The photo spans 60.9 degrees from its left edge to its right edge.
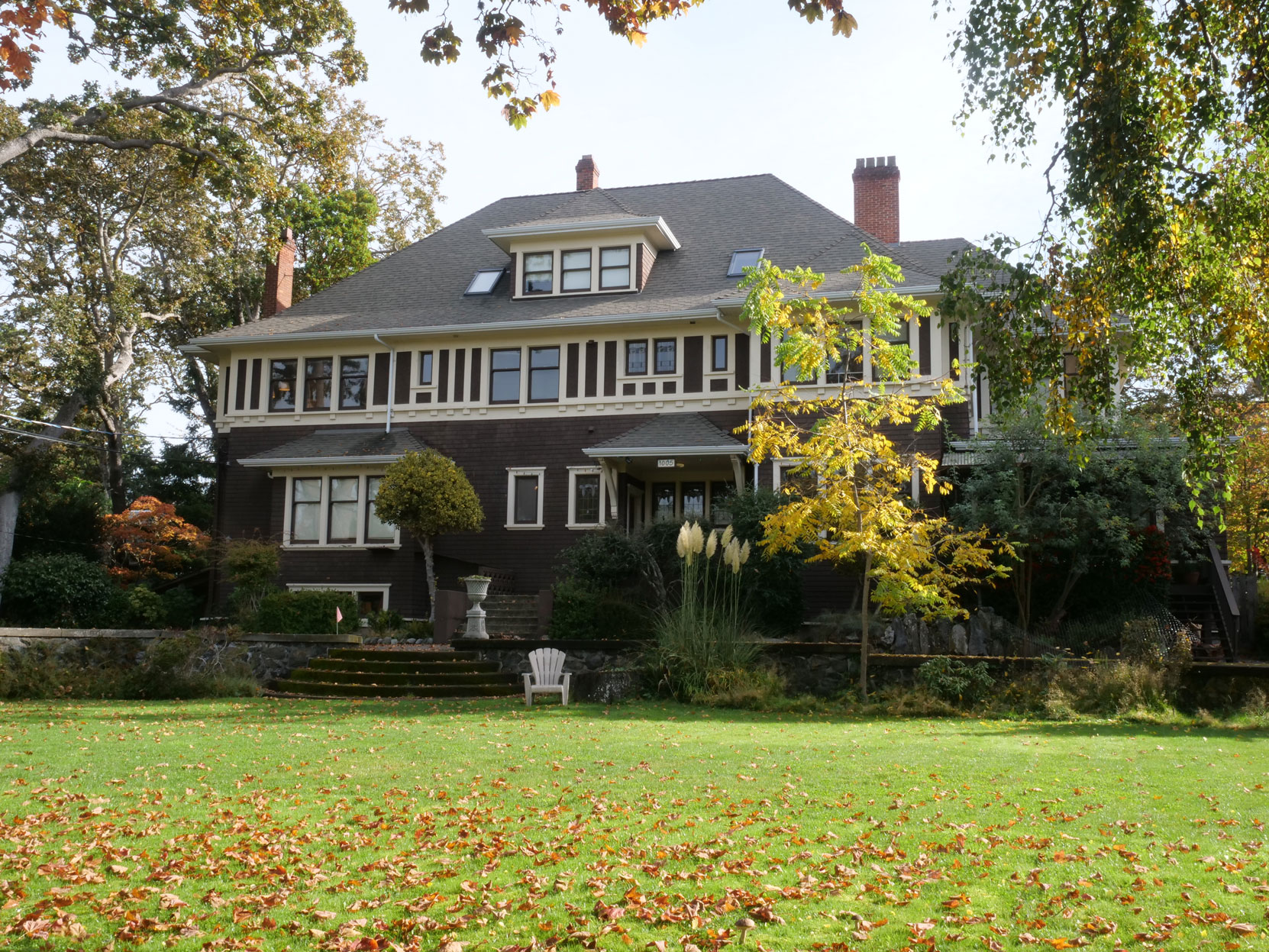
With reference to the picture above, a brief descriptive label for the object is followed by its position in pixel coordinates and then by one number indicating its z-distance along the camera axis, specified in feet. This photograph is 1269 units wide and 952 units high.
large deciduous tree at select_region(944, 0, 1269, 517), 20.66
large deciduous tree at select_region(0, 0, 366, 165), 55.77
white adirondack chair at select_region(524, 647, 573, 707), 47.62
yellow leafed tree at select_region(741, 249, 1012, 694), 45.62
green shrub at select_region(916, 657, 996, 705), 44.68
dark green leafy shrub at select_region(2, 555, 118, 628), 66.08
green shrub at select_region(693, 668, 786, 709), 45.65
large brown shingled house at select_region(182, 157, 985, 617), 74.18
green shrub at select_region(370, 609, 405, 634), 68.28
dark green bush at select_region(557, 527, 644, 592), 63.41
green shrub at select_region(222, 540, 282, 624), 69.82
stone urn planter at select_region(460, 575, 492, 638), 59.26
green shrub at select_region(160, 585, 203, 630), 72.64
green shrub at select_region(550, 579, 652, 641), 57.41
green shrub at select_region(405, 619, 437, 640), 66.64
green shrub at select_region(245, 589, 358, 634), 60.59
